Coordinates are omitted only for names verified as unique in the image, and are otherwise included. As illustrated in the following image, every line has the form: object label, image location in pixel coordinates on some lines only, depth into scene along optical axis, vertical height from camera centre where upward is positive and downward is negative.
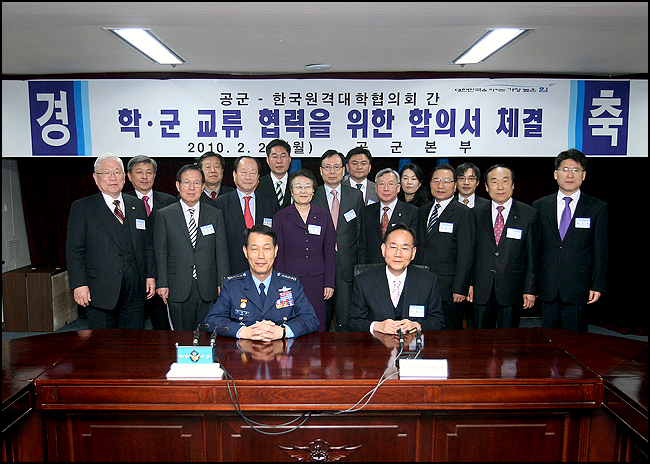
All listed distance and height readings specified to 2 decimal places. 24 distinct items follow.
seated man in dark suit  2.64 -0.52
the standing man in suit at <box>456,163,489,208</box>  4.07 +0.12
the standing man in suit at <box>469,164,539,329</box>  3.39 -0.41
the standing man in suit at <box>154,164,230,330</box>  3.39 -0.38
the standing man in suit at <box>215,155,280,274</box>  3.78 -0.09
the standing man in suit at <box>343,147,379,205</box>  4.23 +0.23
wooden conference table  1.94 -0.84
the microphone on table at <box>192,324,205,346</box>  2.07 -0.61
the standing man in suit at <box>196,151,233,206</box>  4.11 +0.24
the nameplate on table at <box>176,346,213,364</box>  2.01 -0.65
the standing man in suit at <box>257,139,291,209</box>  4.02 +0.19
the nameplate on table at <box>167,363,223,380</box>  1.96 -0.70
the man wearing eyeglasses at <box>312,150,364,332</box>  3.80 -0.19
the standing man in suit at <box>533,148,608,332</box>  3.30 -0.36
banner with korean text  4.40 +0.75
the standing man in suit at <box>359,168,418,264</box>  3.64 -0.14
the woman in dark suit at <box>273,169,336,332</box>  3.52 -0.31
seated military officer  2.55 -0.52
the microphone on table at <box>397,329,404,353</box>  2.14 -0.64
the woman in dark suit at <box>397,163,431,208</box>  3.98 +0.12
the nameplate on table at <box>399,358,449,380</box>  1.97 -0.70
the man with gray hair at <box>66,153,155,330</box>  3.29 -0.36
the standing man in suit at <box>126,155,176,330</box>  3.87 +0.04
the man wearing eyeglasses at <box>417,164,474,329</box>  3.55 -0.33
